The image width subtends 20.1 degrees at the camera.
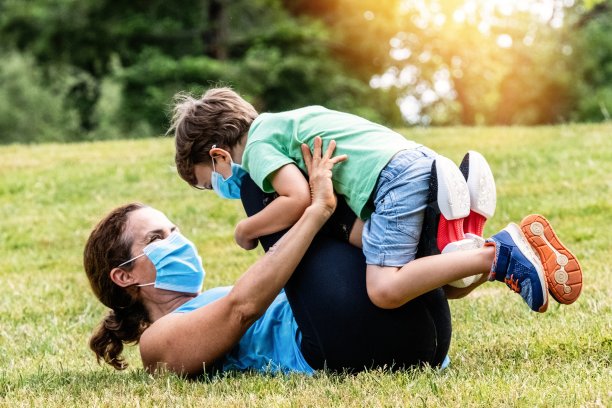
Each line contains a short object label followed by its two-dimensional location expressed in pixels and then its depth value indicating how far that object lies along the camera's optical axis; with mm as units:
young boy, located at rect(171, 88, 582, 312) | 7117
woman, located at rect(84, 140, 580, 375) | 7376
